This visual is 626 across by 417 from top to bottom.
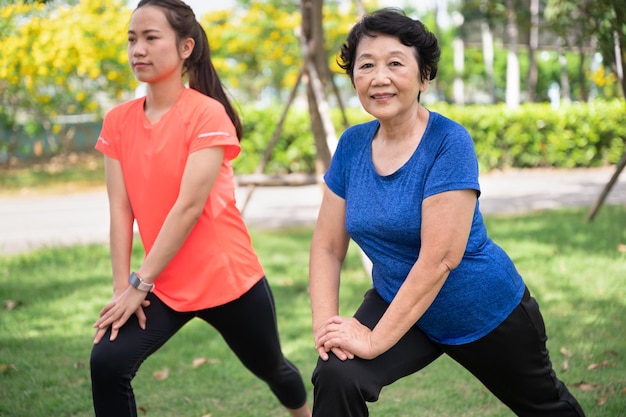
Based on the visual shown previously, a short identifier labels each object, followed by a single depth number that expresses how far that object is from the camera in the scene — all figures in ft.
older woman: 7.47
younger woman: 8.98
